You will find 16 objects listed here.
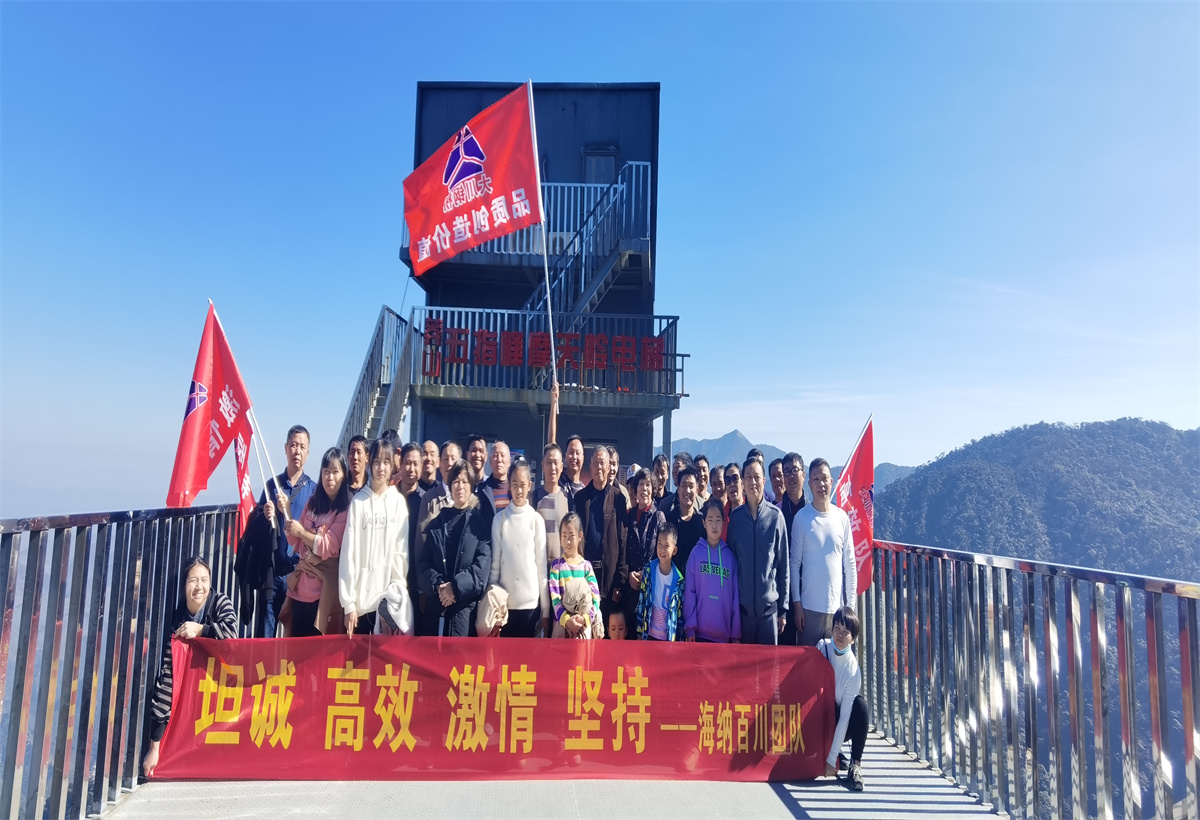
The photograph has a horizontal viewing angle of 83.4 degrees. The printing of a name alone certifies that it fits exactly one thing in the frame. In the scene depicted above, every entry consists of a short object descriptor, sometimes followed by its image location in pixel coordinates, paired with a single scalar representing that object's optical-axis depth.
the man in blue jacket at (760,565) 4.56
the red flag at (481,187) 7.45
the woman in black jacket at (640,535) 5.04
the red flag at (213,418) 4.46
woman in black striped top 4.10
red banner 4.00
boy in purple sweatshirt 4.62
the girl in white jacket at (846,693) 4.18
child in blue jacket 4.64
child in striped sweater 4.47
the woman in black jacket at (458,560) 4.38
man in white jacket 4.63
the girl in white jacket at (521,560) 4.44
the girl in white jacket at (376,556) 4.27
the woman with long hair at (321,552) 4.48
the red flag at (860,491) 5.60
